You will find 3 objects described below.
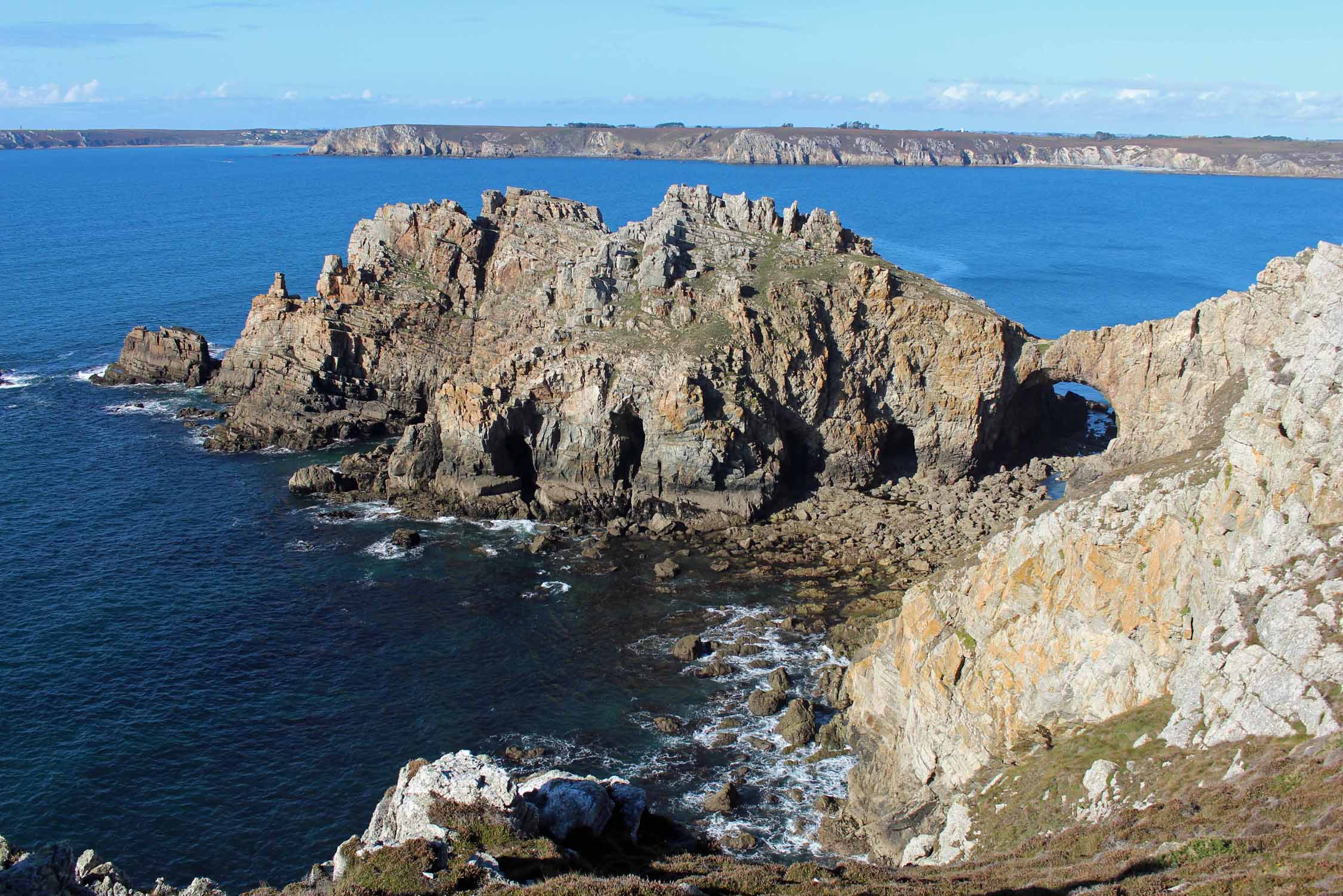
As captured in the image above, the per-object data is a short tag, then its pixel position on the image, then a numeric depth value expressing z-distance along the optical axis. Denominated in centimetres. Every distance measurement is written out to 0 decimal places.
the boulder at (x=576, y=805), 3381
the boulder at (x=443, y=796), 3094
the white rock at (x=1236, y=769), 2600
